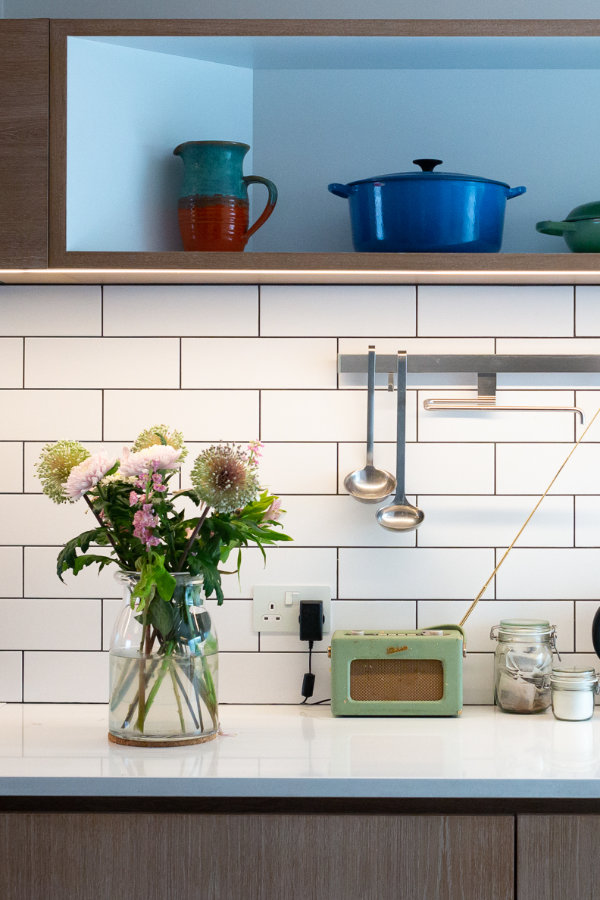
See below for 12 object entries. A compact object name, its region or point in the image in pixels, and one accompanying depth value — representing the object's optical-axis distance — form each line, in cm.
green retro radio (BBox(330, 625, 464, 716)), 162
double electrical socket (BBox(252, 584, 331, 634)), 177
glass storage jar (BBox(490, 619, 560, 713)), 167
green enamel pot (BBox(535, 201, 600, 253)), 156
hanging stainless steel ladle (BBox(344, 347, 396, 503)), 174
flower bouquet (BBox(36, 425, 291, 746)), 143
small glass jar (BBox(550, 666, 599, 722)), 159
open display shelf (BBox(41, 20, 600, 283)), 151
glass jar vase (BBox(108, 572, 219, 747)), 146
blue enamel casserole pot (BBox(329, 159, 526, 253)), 152
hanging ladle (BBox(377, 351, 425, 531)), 173
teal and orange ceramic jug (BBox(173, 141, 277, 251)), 154
